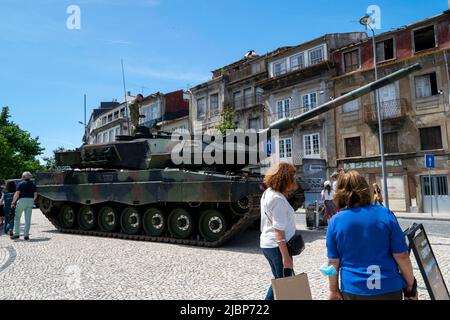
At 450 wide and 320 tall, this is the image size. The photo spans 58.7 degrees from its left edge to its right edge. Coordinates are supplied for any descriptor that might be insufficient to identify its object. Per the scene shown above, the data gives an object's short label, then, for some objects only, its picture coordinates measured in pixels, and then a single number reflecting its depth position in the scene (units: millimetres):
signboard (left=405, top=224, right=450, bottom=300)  3057
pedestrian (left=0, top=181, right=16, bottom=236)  11323
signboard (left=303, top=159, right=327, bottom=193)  20412
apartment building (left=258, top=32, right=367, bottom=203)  24844
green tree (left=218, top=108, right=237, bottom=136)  27578
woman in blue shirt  2623
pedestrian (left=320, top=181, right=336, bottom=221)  10570
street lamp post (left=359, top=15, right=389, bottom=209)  19766
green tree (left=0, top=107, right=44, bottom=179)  34516
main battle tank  8539
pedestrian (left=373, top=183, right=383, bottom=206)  14070
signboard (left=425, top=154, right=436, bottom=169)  17500
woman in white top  3578
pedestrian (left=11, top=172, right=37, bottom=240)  9930
